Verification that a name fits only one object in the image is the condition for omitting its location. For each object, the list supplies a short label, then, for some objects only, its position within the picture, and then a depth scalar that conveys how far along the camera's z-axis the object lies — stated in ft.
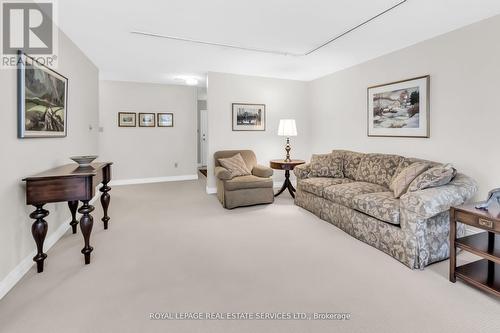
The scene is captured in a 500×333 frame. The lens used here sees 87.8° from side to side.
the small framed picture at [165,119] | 20.66
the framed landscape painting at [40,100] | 7.04
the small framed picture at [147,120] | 20.11
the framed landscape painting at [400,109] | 10.96
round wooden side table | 15.23
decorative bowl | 8.81
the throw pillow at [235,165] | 14.57
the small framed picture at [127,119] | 19.58
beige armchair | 13.19
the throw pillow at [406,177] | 9.00
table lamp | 15.89
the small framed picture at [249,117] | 17.11
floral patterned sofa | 7.38
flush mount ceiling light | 17.88
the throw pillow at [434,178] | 8.09
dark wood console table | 6.85
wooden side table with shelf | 6.02
